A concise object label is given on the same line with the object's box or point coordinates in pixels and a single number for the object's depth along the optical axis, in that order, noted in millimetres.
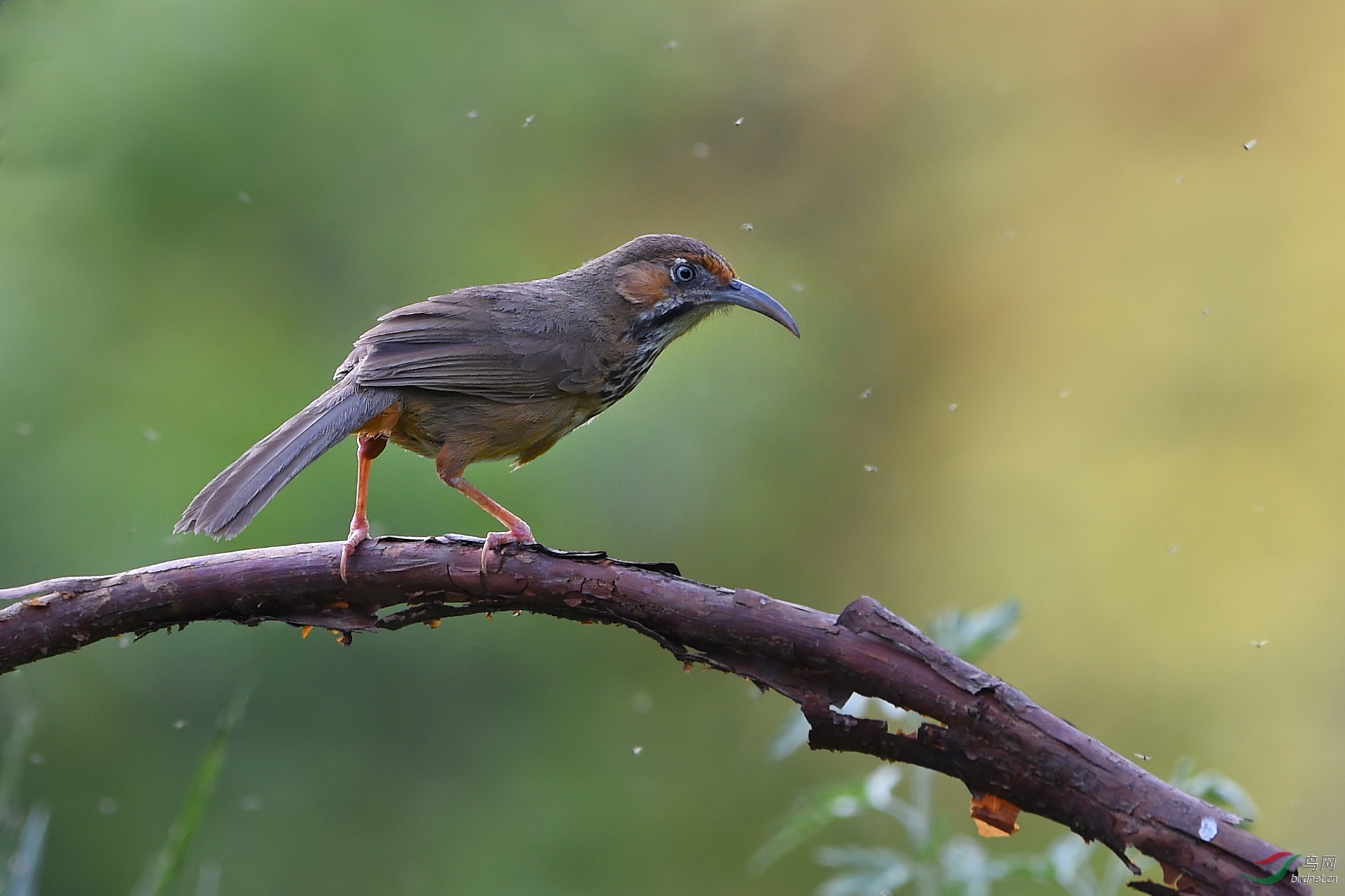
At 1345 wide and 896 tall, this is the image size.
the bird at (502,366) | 6016
